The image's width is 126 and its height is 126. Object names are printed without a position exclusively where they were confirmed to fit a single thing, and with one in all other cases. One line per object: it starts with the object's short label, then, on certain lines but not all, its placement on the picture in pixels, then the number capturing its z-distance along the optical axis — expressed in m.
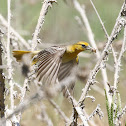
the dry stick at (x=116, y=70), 4.45
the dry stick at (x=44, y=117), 6.58
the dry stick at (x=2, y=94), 3.93
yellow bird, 5.30
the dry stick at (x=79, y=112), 3.46
